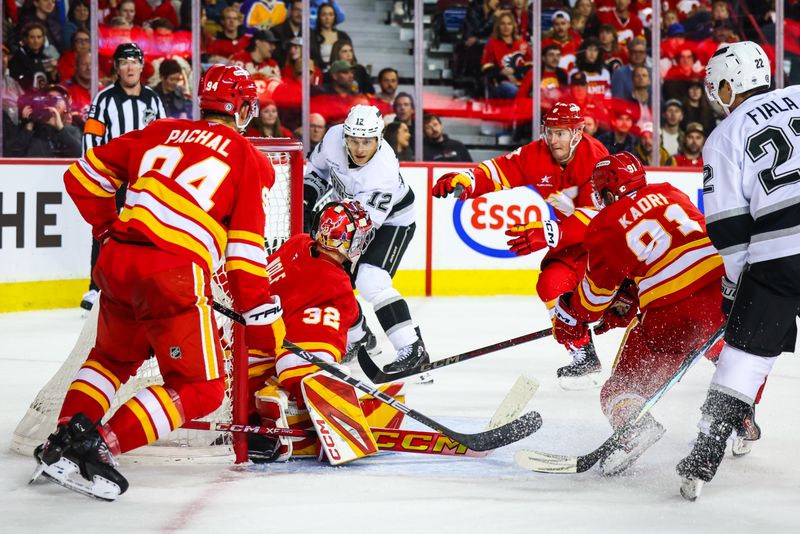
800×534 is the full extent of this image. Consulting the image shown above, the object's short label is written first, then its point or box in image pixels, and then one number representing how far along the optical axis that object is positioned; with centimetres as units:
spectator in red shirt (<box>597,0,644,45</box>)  1580
